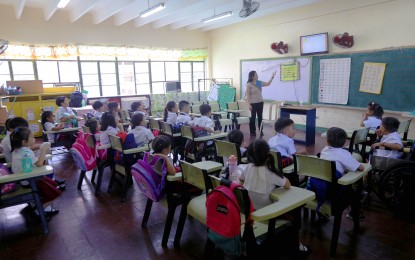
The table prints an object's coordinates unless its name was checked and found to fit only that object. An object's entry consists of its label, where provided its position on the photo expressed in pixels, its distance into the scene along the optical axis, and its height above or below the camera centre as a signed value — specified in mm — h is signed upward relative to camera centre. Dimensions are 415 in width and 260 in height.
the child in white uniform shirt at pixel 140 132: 3555 -595
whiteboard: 6723 -12
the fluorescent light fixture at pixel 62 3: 5350 +1471
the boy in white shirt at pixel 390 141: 2891 -619
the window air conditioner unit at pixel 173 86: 8750 -133
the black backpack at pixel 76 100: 6758 -378
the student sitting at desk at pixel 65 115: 4969 -539
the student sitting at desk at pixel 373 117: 3867 -525
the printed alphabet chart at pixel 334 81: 5961 -40
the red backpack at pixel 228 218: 1539 -733
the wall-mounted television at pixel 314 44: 6246 +769
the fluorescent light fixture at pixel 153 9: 5655 +1441
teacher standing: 6207 -374
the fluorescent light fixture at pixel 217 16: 6522 +1476
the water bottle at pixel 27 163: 2359 -628
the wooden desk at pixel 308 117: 5346 -690
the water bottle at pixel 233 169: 2115 -632
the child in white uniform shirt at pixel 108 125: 3587 -516
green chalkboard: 5023 -21
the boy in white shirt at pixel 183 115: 4301 -496
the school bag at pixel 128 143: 3172 -647
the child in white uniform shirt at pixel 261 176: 1876 -611
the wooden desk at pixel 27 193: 2281 -919
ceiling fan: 5395 +1337
